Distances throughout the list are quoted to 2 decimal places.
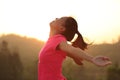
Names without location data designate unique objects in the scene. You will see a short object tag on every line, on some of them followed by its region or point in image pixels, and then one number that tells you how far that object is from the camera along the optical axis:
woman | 3.19
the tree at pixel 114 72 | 21.02
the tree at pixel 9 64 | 23.42
